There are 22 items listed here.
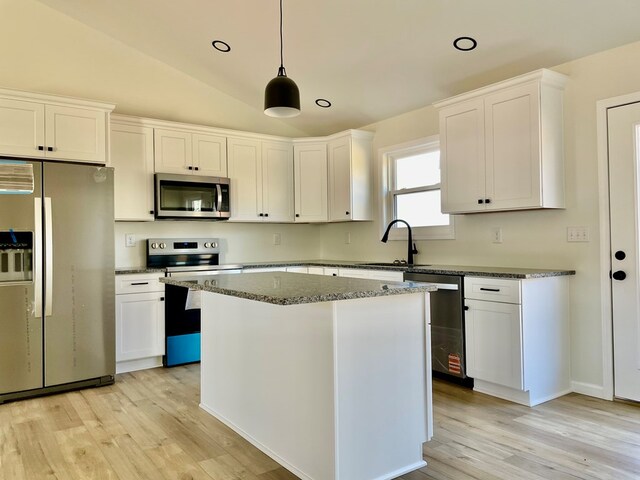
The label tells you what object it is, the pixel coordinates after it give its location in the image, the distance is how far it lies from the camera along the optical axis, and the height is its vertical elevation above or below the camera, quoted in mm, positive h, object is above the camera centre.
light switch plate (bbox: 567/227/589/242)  3130 +35
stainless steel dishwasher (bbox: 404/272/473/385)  3320 -623
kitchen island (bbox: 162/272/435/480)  1934 -588
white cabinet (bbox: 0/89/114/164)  3295 +888
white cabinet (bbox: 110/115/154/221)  4043 +681
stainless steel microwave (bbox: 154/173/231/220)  4199 +449
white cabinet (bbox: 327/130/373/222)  4676 +677
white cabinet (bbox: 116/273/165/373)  3818 -621
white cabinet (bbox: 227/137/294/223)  4684 +668
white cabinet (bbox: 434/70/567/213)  3096 +668
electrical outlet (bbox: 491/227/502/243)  3636 +44
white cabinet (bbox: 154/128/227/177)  4258 +876
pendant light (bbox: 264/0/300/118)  2312 +735
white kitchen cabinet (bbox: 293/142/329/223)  4953 +662
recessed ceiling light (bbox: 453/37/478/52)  3162 +1353
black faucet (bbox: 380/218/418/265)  4230 -10
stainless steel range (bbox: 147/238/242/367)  4035 -415
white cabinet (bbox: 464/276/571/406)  2955 -639
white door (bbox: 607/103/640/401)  2904 -30
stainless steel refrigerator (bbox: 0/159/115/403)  3229 -217
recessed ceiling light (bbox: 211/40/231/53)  3936 +1697
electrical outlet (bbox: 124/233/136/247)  4320 +62
